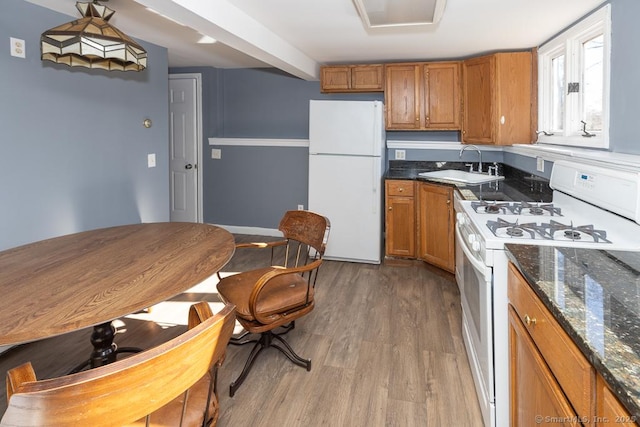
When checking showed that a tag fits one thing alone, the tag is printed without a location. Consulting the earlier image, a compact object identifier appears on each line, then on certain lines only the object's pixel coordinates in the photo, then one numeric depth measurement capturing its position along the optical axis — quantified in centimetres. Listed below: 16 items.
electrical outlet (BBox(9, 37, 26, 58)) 248
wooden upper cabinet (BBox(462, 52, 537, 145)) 361
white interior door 536
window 232
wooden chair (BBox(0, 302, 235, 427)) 72
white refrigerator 410
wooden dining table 124
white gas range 162
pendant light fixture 187
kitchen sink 395
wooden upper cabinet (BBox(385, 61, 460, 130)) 423
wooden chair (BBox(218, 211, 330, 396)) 205
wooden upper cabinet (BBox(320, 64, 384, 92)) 441
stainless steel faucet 438
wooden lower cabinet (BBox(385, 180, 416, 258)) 410
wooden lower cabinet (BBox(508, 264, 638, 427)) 83
